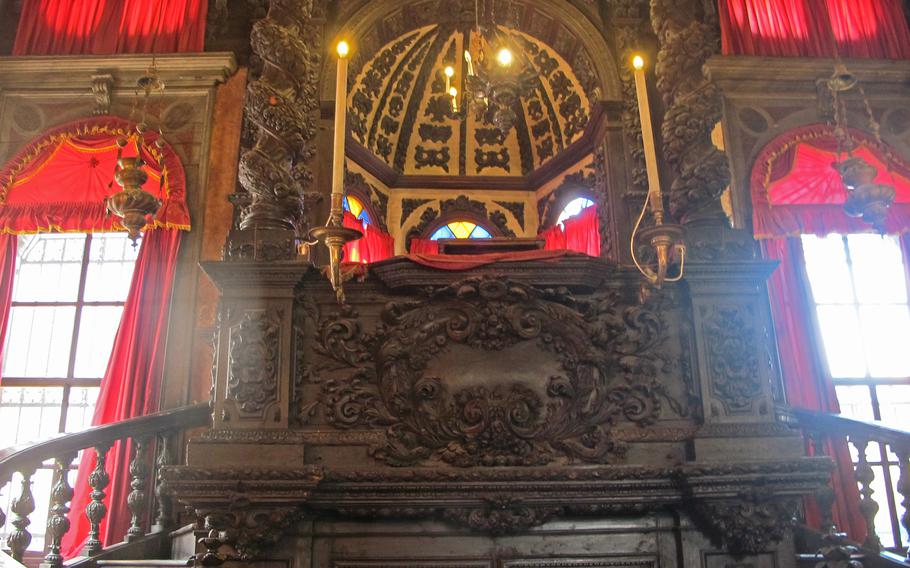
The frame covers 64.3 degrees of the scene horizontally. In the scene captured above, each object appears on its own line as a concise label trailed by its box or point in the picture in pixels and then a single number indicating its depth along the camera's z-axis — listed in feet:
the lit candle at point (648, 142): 8.26
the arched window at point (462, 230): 25.57
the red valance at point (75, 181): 18.12
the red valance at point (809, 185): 18.54
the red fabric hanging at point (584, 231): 20.62
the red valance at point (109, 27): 19.65
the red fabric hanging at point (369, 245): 21.01
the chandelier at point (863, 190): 11.23
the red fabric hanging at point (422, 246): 24.16
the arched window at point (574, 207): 22.46
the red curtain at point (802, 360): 16.56
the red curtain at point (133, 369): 15.80
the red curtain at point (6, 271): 18.15
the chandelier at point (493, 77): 12.07
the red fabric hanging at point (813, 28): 20.15
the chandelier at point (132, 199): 11.20
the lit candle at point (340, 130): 8.49
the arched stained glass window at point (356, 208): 22.04
